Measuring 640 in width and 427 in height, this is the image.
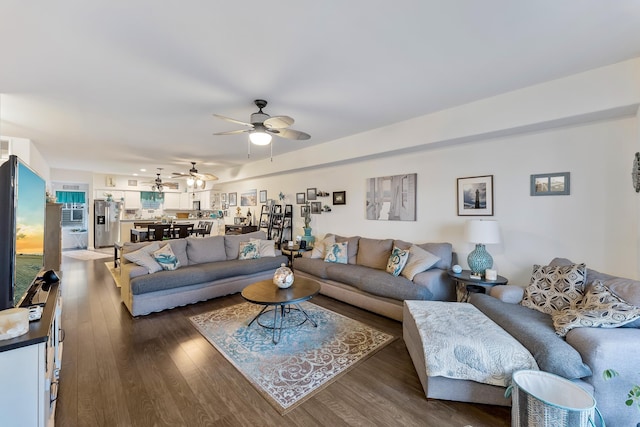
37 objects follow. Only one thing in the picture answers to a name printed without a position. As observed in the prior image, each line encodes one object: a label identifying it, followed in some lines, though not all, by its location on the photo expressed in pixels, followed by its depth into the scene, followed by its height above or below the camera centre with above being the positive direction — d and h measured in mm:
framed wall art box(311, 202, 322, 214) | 5719 +188
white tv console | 1206 -803
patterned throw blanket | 1804 -968
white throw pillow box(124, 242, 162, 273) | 3637 -640
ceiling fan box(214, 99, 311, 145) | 2746 +979
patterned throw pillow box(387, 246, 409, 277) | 3568 -630
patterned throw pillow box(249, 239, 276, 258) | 4855 -620
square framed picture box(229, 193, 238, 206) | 8559 +521
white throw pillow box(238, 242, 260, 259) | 4715 -659
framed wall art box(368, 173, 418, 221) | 4227 +319
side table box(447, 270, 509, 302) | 2980 -753
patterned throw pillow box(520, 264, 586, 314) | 2314 -656
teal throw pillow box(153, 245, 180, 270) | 3812 -662
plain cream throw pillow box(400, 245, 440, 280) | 3408 -612
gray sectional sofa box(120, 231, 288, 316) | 3436 -892
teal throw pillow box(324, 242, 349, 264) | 4398 -651
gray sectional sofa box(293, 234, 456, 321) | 3232 -849
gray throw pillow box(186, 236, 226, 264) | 4355 -607
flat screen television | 1497 -117
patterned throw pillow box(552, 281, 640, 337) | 1828 -689
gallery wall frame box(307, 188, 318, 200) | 5809 +490
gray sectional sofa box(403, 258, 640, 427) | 1615 -907
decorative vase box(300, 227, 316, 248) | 5660 -478
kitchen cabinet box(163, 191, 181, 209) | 10422 +557
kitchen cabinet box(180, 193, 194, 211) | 10664 +576
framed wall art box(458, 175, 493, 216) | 3445 +296
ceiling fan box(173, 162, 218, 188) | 6238 +885
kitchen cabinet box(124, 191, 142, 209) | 9415 +502
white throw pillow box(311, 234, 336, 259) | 4680 -574
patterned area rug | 2100 -1348
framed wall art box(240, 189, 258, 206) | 7750 +522
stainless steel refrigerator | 8602 -326
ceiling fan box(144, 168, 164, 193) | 8233 +1022
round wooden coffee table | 2713 -876
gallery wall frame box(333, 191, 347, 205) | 5234 +374
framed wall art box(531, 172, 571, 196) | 2910 +394
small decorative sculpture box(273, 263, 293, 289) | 3047 -746
